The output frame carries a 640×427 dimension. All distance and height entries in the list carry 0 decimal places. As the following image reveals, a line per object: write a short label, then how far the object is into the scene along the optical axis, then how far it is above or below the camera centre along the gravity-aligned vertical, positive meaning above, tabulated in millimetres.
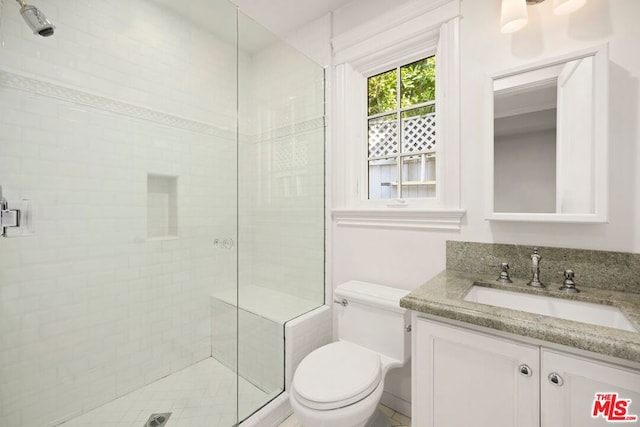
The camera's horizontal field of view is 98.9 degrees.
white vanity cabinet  755 -537
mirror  1068 +298
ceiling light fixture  1131 +853
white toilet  1095 -739
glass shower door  1981 +285
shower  1324 -16
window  1469 +570
